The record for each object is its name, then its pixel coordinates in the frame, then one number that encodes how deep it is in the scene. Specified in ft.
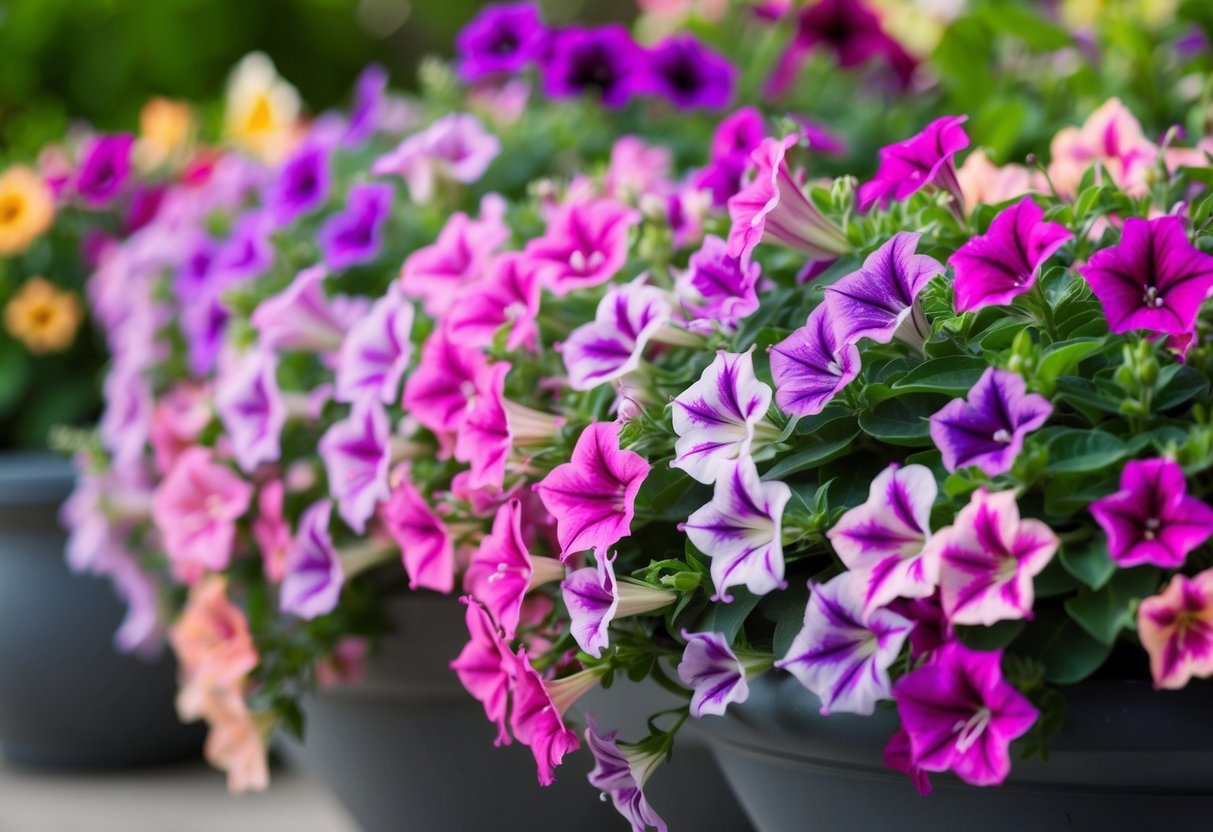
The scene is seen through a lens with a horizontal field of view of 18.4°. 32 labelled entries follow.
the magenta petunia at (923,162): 6.17
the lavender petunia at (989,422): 5.69
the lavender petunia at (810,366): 5.92
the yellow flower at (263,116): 11.37
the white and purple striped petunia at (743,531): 5.82
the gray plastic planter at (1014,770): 5.74
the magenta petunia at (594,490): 6.02
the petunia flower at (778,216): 6.13
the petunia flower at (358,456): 6.79
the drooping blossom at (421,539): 6.61
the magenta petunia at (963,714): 5.61
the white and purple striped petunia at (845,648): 5.71
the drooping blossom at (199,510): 7.30
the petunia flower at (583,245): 6.68
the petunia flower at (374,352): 6.90
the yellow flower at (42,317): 10.26
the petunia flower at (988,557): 5.62
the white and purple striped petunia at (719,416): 5.93
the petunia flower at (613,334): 6.32
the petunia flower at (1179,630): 5.57
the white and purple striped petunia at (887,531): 5.73
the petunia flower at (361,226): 7.66
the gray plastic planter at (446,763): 7.08
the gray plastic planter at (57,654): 9.20
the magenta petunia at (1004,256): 5.89
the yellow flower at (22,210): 10.27
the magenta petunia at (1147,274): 5.77
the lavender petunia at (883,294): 5.90
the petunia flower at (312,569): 6.92
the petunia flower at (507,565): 6.20
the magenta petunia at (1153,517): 5.57
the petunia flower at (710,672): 5.92
